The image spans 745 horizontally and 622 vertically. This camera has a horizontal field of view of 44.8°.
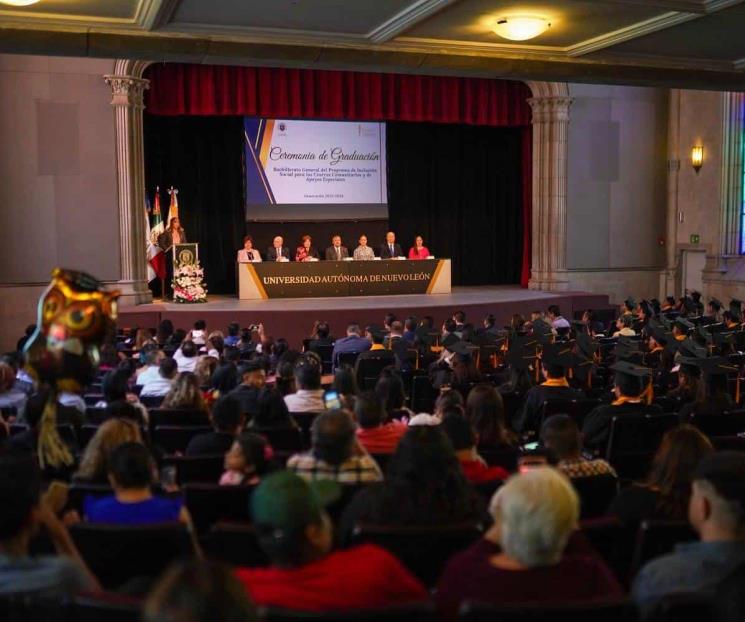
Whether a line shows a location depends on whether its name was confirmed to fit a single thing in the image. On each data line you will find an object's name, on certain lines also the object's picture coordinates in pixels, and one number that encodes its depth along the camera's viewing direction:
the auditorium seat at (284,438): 4.65
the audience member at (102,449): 3.62
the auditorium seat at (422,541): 2.70
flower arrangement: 14.28
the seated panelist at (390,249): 15.99
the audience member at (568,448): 3.62
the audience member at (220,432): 4.29
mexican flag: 14.83
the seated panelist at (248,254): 14.86
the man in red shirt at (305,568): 2.08
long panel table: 14.66
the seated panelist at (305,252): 15.33
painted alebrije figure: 3.90
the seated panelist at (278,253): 15.16
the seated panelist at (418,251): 16.06
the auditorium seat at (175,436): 4.83
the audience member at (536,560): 2.17
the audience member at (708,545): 2.28
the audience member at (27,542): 2.22
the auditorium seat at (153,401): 6.25
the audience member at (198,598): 1.46
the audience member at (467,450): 3.70
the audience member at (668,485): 3.05
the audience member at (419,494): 2.94
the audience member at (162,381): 6.36
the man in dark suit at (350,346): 8.85
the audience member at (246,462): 3.49
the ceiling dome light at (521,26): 7.86
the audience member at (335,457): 3.37
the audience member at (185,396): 5.30
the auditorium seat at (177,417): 5.25
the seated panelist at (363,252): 15.59
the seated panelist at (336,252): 15.43
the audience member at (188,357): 7.55
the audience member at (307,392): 5.71
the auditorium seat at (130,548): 2.73
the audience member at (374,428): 4.33
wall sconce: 16.89
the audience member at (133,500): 3.01
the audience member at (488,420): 4.52
